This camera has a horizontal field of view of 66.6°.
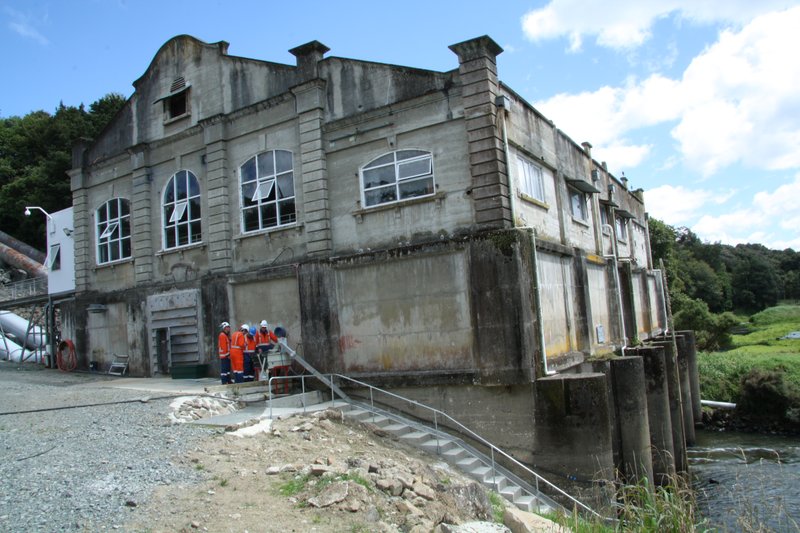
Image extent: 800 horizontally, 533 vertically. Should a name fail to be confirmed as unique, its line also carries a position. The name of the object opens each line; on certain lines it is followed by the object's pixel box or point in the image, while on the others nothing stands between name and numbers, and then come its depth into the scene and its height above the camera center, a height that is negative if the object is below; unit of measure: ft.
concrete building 47.37 +9.05
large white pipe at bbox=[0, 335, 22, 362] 97.40 -0.26
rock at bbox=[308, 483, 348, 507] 27.07 -7.72
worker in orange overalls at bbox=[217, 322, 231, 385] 54.13 -2.15
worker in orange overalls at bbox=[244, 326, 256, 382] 54.34 -2.39
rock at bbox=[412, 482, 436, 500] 30.60 -8.82
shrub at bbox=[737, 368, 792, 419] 88.74 -15.49
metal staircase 42.19 -9.98
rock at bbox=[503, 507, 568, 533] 29.96 -10.96
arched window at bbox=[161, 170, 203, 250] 67.92 +14.11
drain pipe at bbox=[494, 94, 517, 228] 48.29 +12.99
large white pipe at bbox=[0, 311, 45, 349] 101.09 +3.45
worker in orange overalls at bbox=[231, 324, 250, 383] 53.72 -2.28
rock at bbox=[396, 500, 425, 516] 28.32 -8.86
